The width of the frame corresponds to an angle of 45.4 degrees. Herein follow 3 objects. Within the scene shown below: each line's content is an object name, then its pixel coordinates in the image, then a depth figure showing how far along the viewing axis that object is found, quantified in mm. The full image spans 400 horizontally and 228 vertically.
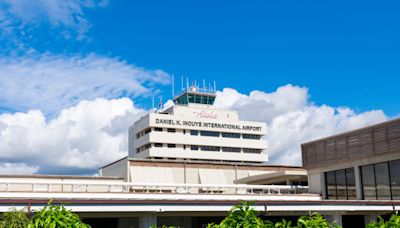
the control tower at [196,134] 104688
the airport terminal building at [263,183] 24234
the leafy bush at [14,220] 12688
